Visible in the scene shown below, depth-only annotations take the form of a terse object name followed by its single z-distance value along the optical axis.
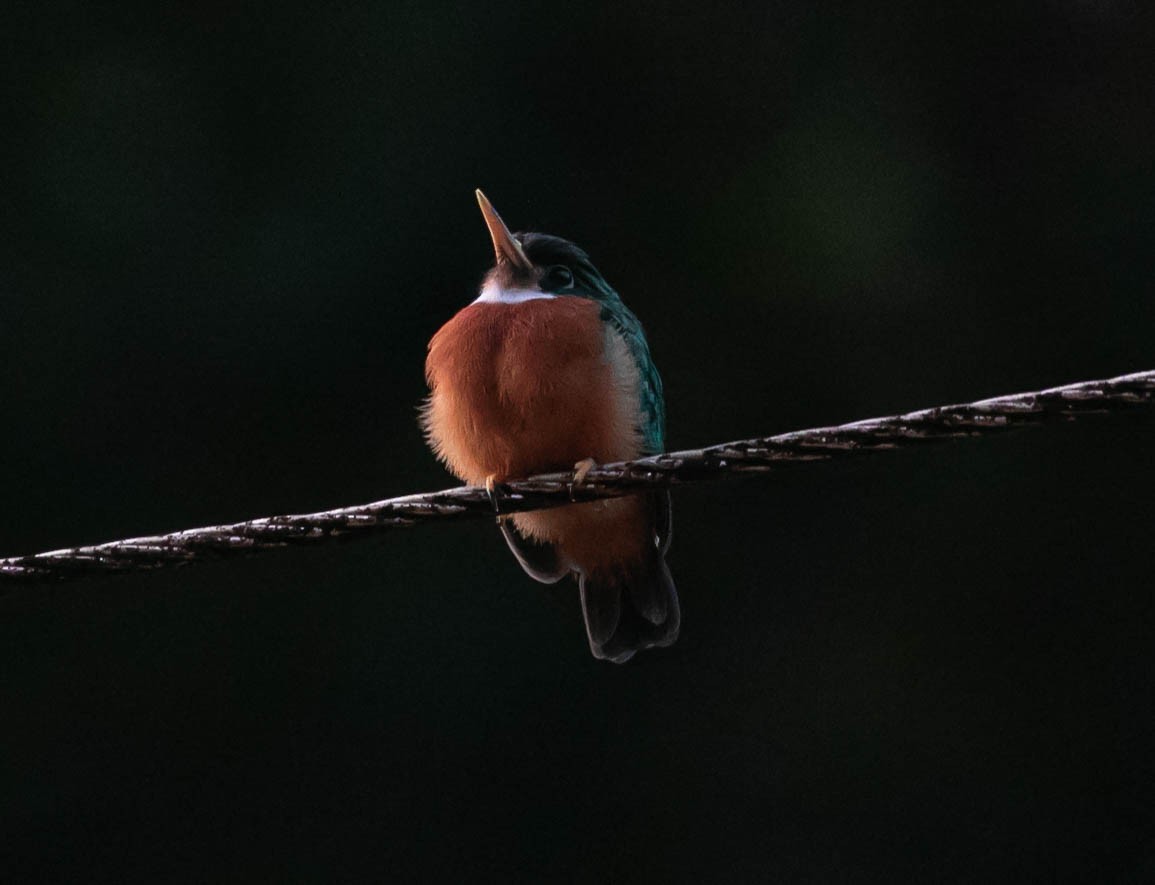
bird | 6.06
